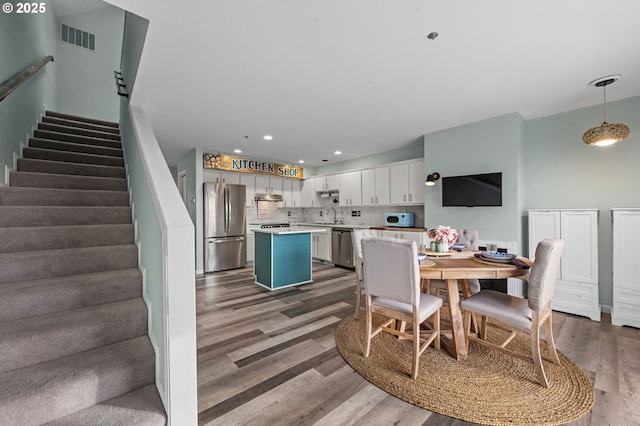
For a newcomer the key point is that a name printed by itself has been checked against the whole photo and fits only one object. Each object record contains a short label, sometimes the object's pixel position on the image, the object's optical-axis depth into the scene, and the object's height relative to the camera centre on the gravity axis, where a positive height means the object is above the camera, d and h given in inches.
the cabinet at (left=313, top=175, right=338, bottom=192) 259.2 +30.5
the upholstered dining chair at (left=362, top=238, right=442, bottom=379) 78.6 -24.2
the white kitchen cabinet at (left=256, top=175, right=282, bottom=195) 255.9 +28.3
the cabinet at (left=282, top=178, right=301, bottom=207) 277.3 +21.9
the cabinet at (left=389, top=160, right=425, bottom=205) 189.3 +21.7
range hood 257.9 +15.8
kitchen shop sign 222.7 +44.2
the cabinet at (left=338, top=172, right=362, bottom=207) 237.3 +21.9
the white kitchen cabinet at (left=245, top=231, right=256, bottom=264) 238.0 -30.0
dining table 82.9 -19.6
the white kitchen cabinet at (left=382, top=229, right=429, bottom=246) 176.7 -16.7
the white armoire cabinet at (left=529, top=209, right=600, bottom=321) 120.5 -22.3
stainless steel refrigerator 213.5 -11.0
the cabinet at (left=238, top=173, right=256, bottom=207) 245.8 +26.8
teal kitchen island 165.4 -29.3
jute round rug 64.9 -49.6
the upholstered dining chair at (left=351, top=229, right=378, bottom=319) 120.5 -21.9
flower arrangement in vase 108.7 -11.1
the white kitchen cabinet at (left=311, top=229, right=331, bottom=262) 243.4 -31.2
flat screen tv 142.3 +11.6
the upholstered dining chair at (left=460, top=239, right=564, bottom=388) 74.4 -30.0
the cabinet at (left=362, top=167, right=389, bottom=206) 214.5 +21.3
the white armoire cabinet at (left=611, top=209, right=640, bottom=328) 111.0 -25.5
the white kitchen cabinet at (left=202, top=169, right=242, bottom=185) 226.8 +32.8
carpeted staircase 51.8 -24.0
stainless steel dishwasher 225.1 -30.8
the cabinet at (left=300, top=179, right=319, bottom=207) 280.5 +20.3
